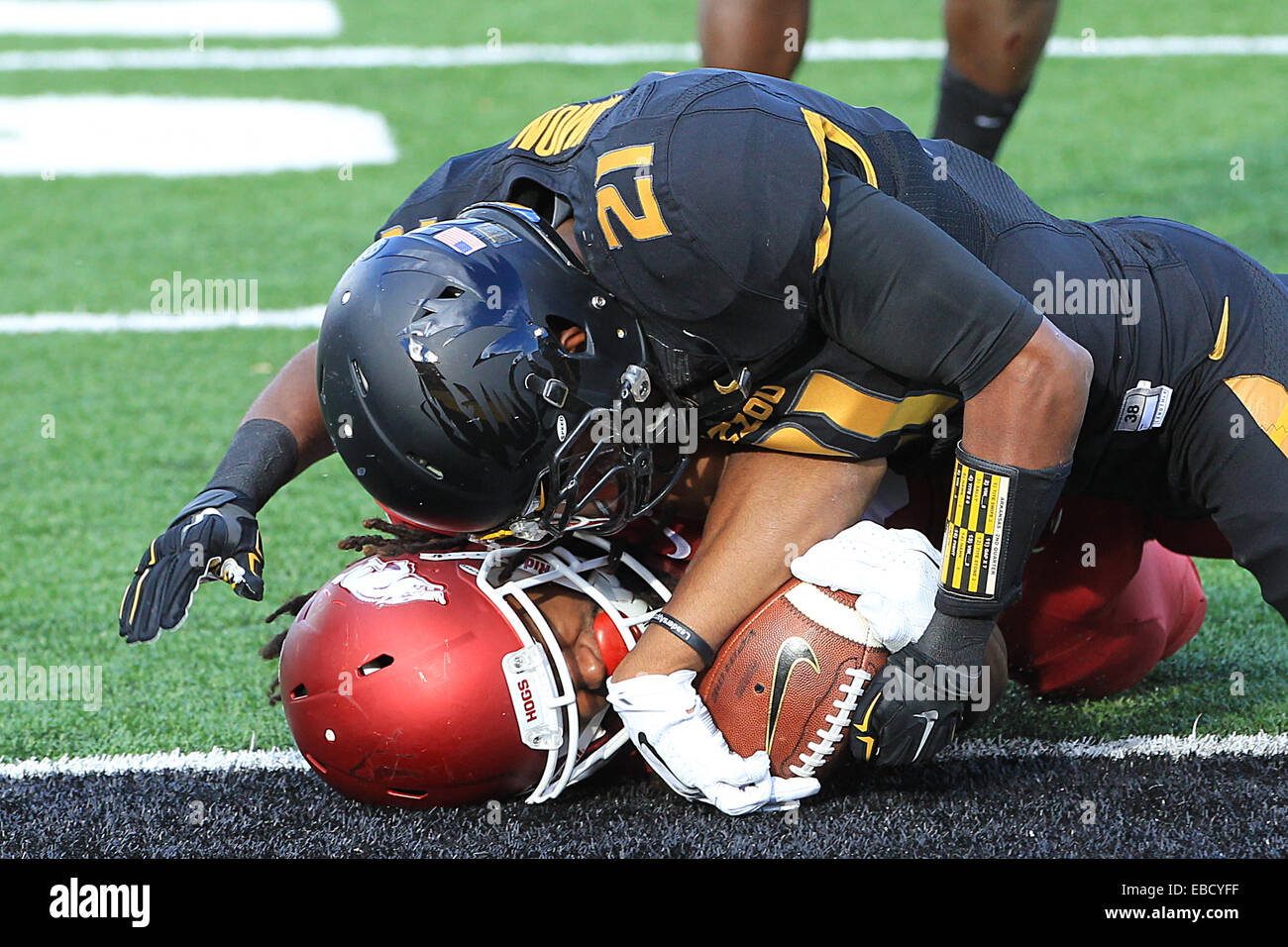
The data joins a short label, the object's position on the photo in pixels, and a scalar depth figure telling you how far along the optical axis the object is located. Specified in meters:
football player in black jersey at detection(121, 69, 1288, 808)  4.21
